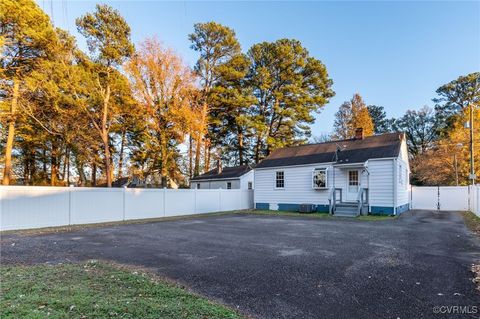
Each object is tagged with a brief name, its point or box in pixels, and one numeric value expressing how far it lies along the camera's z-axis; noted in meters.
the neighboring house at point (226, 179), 24.97
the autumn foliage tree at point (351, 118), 31.17
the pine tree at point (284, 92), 29.23
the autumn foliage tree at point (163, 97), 21.44
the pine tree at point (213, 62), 26.88
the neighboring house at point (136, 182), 29.81
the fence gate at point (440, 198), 18.34
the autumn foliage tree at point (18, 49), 15.46
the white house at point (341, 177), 15.21
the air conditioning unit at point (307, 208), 17.52
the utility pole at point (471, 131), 17.26
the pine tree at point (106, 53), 19.05
